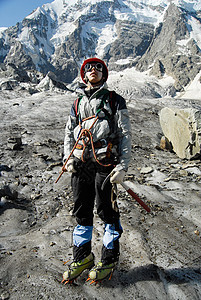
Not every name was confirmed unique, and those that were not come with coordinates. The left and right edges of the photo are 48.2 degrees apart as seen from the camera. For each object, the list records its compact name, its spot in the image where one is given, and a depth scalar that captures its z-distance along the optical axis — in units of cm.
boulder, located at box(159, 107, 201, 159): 860
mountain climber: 297
